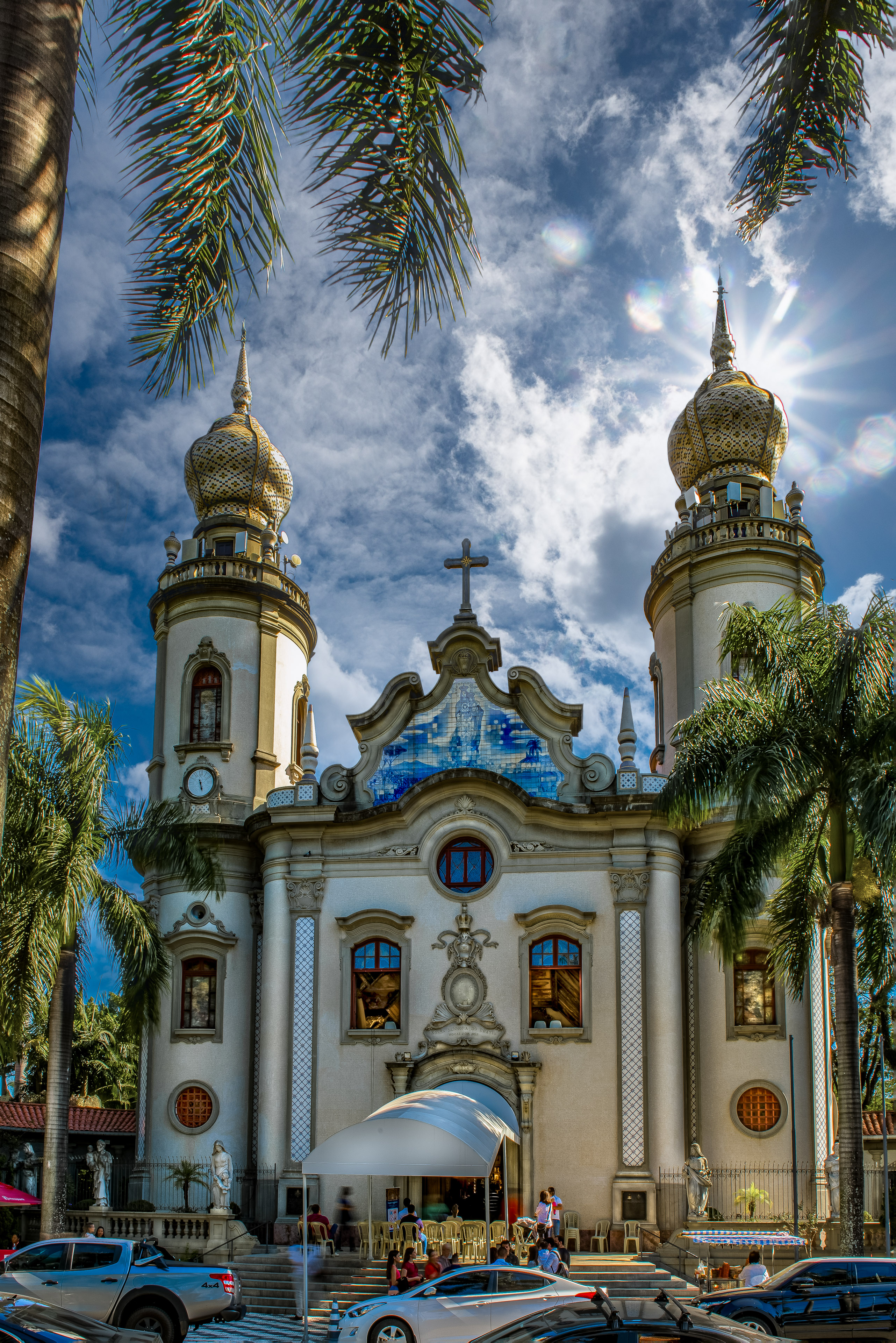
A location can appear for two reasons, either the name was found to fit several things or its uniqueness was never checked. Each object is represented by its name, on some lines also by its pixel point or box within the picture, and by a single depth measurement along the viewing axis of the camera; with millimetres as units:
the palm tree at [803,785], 18484
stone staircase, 22969
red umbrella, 25625
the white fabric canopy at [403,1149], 18641
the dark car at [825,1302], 15461
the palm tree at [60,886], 20828
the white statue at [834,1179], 25875
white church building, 27656
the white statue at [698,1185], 25516
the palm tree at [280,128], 7715
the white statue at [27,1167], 31641
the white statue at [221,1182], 26484
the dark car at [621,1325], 8211
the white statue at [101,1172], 27125
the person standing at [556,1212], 24688
